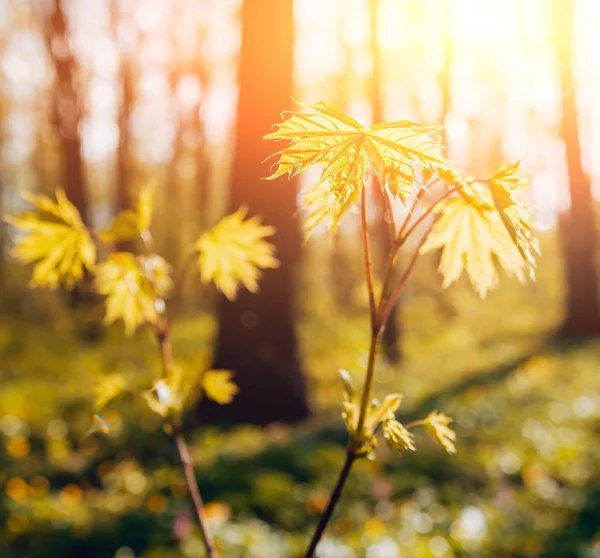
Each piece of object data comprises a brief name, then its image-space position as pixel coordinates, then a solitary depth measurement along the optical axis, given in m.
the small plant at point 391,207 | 0.93
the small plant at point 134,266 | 1.49
